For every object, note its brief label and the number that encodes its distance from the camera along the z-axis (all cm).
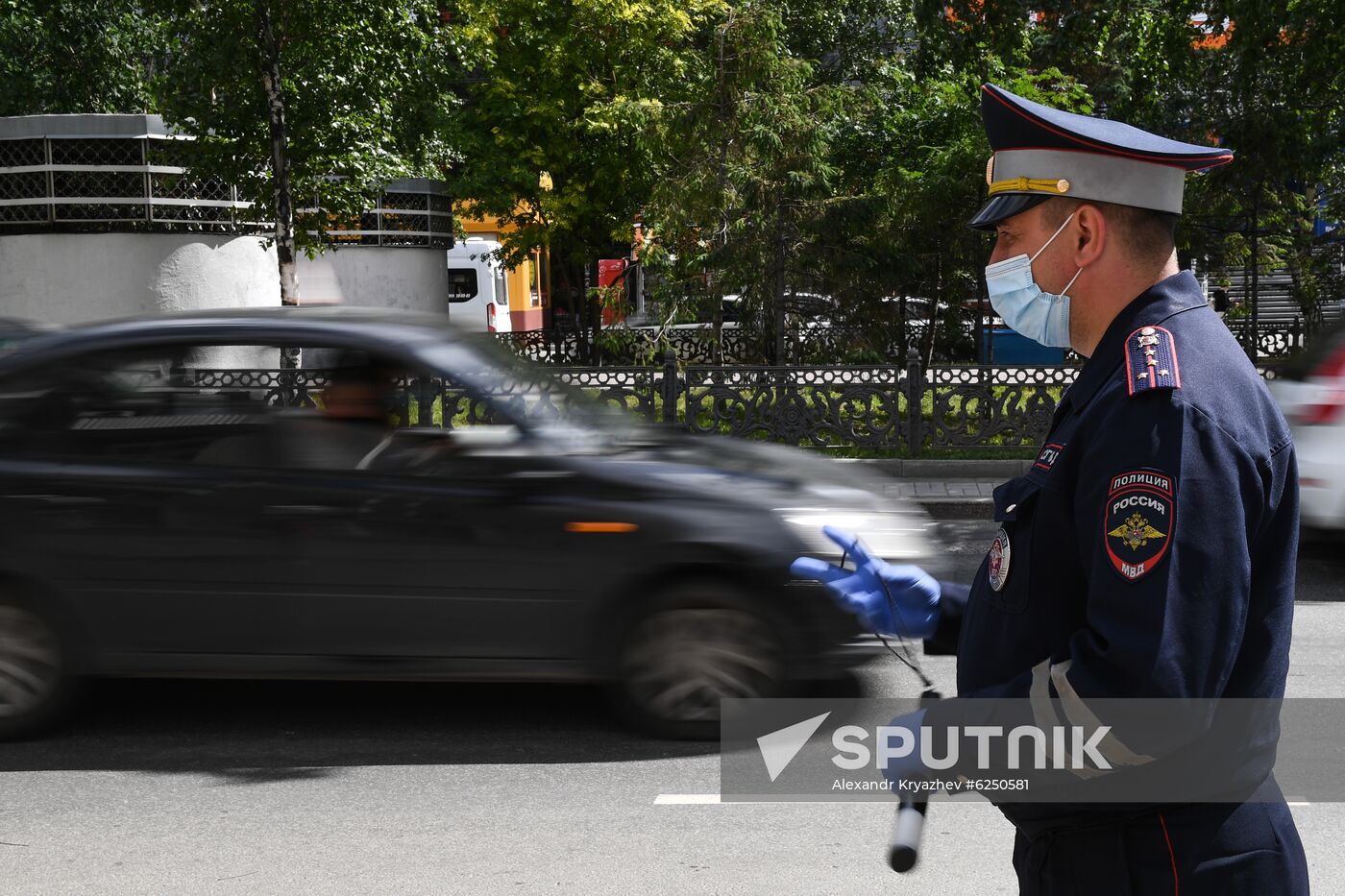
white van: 3362
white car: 824
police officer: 170
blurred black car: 546
